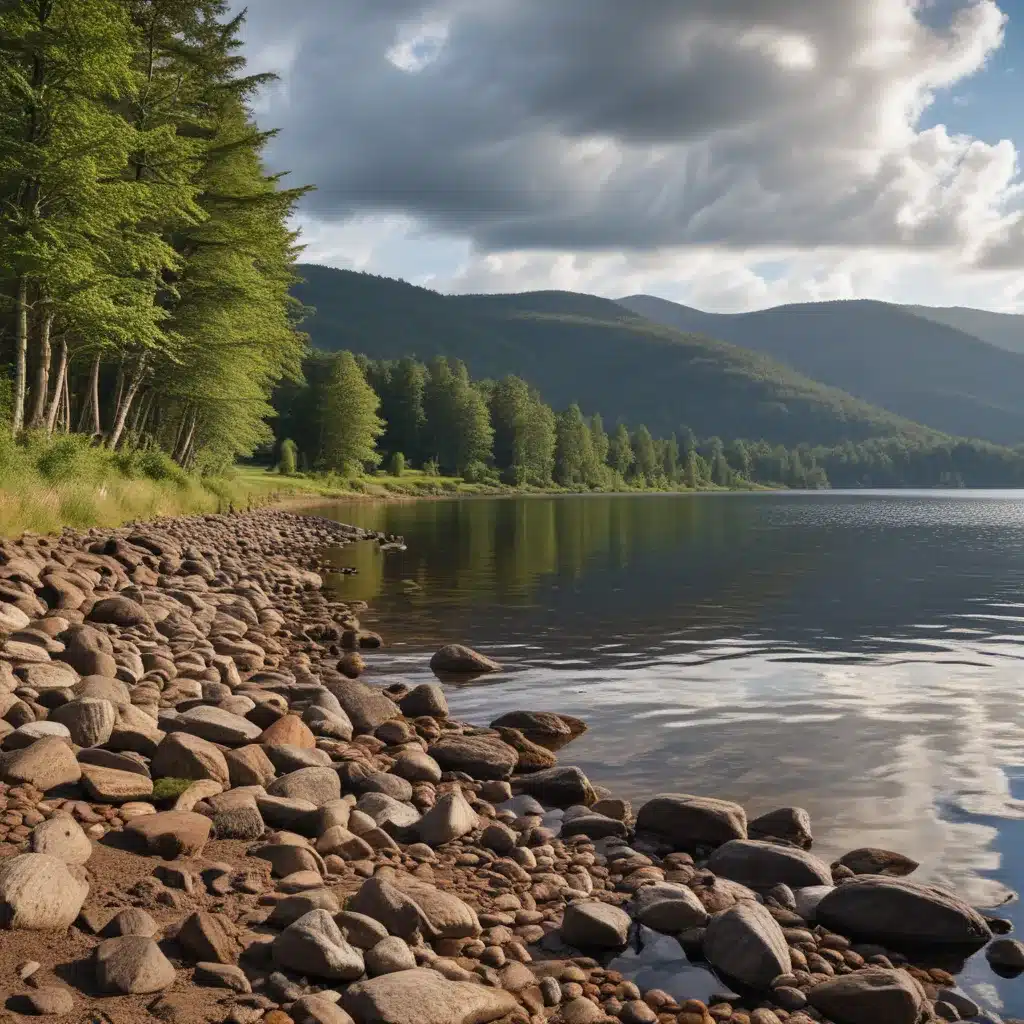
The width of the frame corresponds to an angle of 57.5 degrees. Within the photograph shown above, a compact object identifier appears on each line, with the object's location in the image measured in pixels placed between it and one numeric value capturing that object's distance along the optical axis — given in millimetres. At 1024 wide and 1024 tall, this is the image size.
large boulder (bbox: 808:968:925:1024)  5688
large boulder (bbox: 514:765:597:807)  9703
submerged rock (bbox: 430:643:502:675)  16422
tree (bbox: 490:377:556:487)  148250
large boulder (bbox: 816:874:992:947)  6852
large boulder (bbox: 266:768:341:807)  8086
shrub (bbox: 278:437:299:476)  102562
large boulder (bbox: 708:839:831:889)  7770
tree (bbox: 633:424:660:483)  188875
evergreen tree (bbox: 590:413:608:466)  174250
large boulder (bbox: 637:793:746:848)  8695
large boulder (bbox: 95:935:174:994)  4715
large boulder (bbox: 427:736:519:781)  10430
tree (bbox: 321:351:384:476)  105188
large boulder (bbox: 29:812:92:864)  5902
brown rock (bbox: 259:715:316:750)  9453
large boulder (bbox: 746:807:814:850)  8922
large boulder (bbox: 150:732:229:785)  7887
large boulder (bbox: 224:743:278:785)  8211
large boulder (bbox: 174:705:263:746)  8992
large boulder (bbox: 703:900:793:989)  6105
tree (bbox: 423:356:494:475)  138125
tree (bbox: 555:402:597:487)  159875
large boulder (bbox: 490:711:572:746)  12180
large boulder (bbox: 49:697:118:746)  8227
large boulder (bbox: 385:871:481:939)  6059
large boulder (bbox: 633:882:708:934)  6762
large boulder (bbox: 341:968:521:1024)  4879
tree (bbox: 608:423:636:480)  181750
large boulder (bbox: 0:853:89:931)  5113
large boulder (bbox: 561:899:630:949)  6359
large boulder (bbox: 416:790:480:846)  8000
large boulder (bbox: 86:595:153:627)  13922
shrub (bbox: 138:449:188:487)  38875
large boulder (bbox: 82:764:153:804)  7086
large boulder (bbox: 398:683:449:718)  12664
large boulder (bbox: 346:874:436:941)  5895
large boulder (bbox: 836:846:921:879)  8203
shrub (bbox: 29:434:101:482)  24641
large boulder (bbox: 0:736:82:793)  7035
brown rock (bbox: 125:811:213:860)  6402
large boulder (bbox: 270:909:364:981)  5191
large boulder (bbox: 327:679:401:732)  11555
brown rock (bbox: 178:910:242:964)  5145
